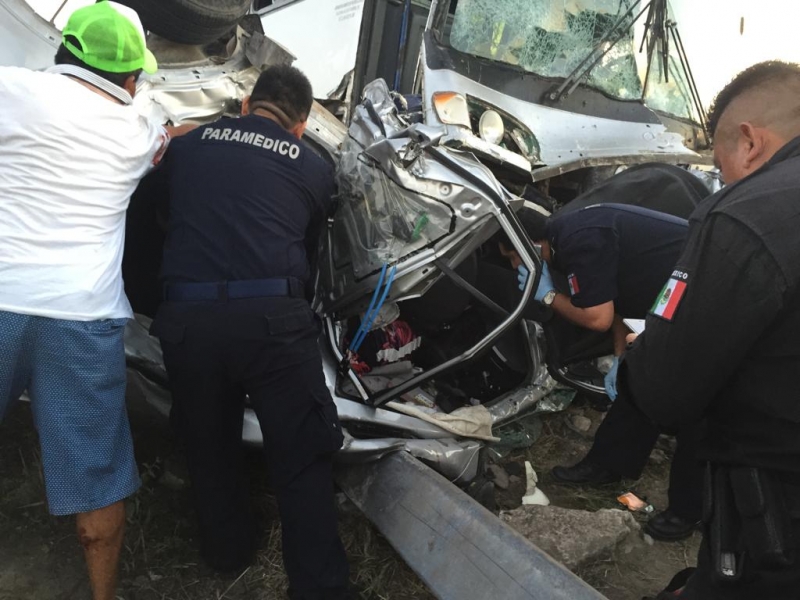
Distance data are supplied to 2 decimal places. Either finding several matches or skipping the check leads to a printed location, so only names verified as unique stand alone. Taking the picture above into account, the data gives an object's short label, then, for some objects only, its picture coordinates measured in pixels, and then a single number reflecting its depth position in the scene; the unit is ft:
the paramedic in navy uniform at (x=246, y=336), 6.52
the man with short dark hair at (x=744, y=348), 4.20
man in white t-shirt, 5.67
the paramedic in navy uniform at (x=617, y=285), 8.44
